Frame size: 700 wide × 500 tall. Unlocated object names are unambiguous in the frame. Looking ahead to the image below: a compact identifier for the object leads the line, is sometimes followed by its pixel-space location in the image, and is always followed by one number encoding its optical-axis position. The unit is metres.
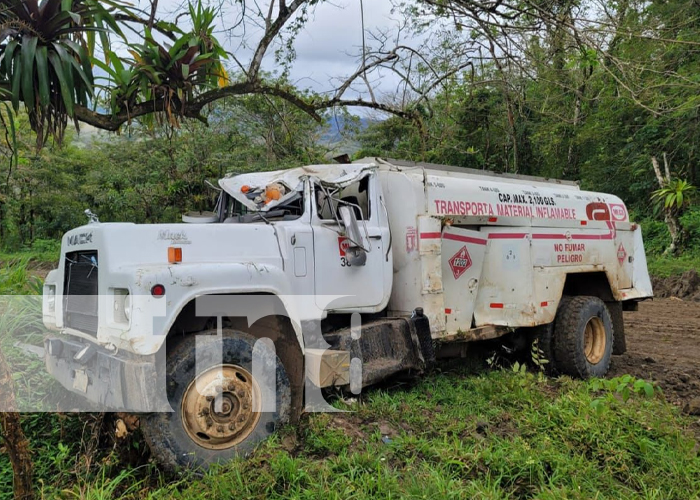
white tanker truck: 3.70
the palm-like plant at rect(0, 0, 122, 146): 4.41
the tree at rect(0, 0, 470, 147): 4.46
